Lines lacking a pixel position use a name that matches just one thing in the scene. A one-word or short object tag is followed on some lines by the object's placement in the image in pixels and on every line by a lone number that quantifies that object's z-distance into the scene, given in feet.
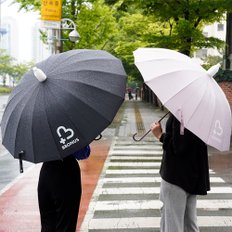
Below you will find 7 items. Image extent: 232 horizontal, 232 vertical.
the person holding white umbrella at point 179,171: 12.16
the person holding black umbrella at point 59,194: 11.73
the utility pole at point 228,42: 61.57
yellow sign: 53.98
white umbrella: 11.55
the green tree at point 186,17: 56.18
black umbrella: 10.96
